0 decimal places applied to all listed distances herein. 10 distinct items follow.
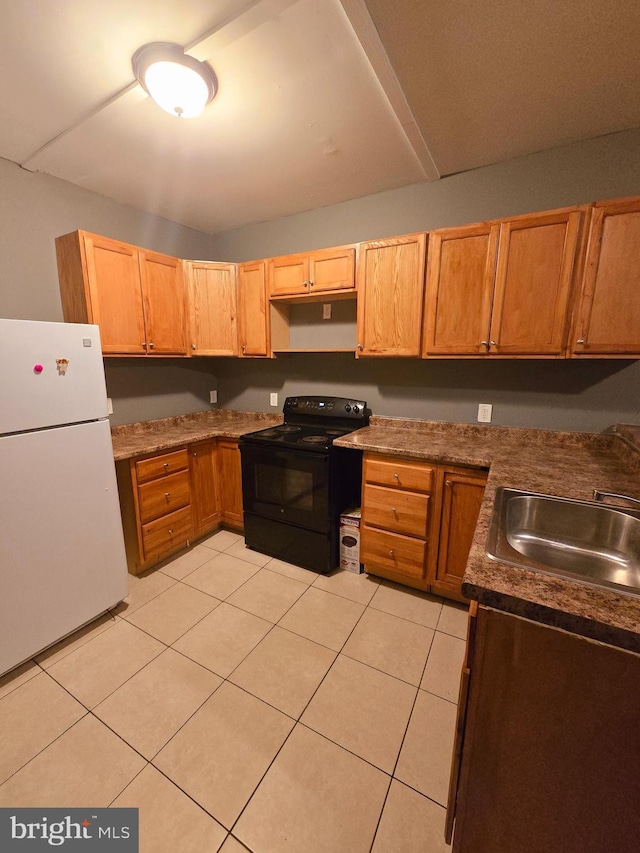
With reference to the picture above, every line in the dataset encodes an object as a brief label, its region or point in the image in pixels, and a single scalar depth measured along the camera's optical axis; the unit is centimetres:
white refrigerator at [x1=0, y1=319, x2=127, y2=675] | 149
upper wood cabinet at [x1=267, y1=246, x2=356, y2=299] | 231
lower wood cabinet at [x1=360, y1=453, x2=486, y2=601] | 192
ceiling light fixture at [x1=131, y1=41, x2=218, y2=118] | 127
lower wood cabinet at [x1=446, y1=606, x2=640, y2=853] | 69
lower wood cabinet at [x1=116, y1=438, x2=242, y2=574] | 222
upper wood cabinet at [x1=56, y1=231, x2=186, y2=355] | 210
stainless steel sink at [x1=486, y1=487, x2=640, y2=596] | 110
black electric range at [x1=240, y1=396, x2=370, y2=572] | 225
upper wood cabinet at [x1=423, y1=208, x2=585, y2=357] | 175
